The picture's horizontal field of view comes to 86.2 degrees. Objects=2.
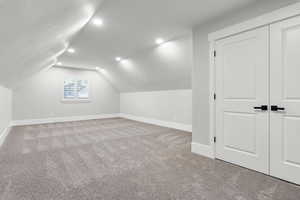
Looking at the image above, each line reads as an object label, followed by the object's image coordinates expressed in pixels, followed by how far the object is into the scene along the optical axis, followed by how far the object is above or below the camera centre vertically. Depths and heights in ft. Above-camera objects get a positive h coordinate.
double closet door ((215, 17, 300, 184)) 6.40 -0.02
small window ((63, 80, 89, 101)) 23.57 +1.46
